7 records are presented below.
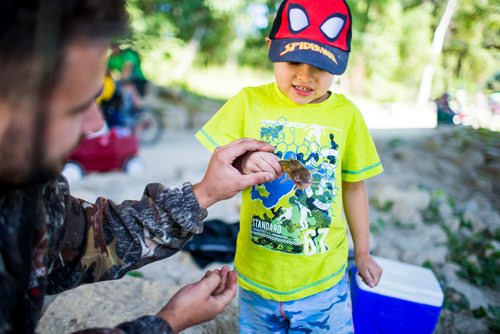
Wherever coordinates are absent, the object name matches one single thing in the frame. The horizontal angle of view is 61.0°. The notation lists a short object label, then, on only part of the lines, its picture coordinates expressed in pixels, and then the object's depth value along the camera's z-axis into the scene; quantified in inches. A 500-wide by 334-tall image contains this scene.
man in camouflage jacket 30.5
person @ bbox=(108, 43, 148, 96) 268.2
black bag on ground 125.2
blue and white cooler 75.2
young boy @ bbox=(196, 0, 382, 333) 61.1
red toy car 205.5
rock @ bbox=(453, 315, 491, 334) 92.1
